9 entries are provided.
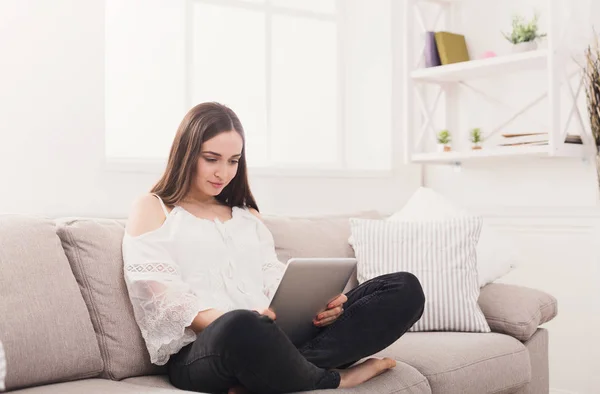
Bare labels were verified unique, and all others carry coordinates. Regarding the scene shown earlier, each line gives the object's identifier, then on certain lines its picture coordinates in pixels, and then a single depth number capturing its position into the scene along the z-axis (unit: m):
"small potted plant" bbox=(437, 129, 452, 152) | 3.81
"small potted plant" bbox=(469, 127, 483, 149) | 3.72
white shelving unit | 3.31
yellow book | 3.82
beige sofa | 1.97
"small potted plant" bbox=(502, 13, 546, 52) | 3.48
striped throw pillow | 2.78
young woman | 1.89
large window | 3.48
